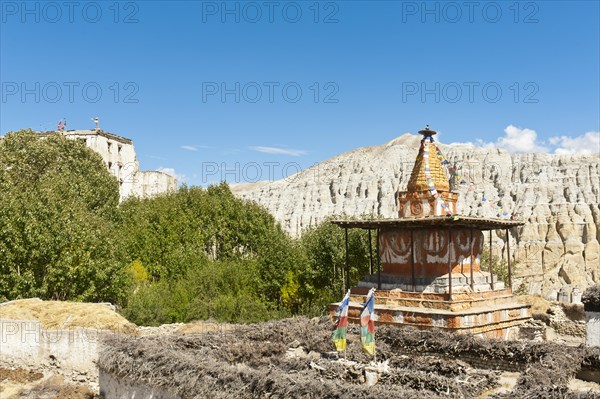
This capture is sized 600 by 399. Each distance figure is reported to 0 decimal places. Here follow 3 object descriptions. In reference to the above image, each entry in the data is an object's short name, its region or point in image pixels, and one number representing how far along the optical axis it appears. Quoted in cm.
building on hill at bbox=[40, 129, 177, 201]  5400
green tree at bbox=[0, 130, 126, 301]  2419
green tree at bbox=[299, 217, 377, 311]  3061
